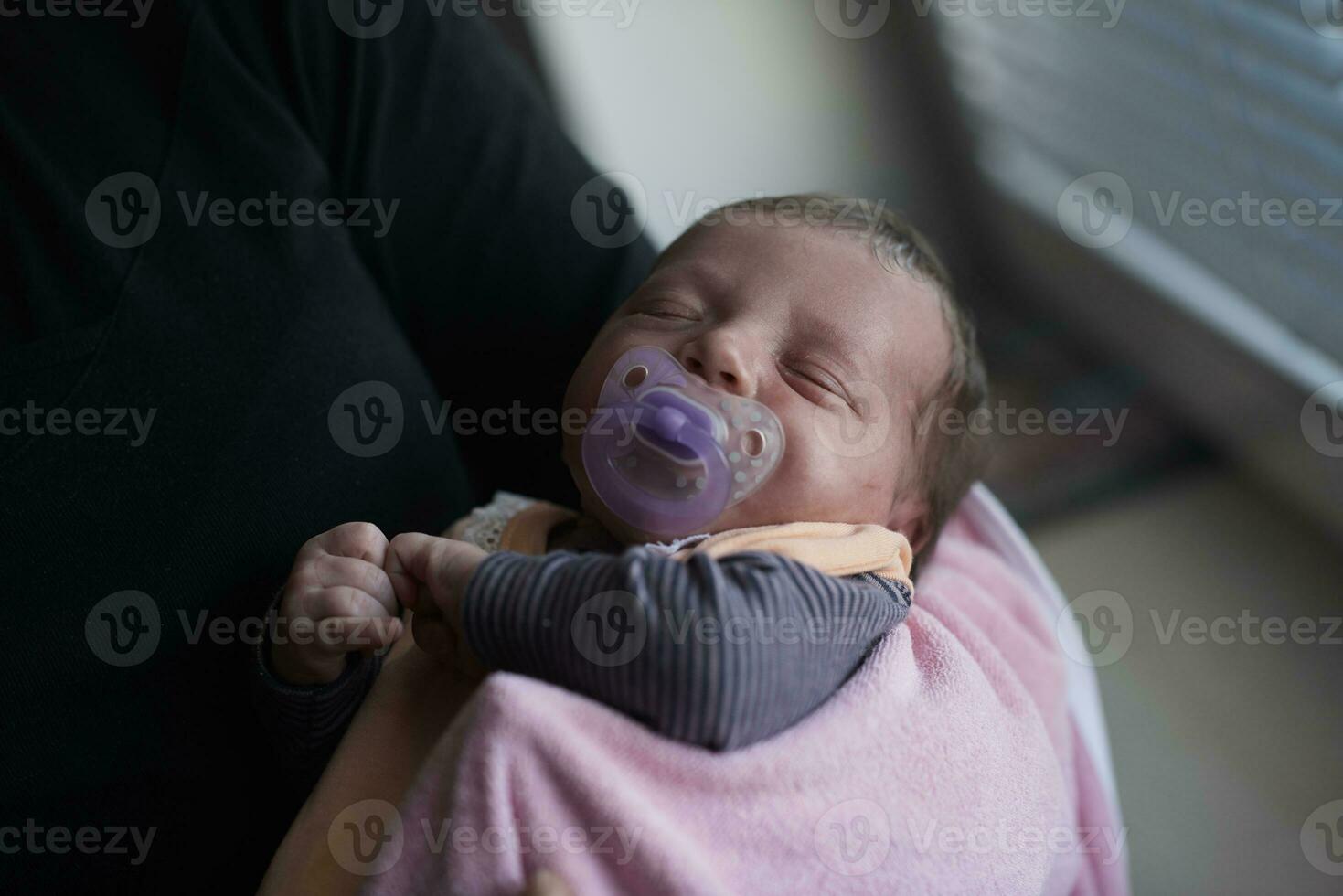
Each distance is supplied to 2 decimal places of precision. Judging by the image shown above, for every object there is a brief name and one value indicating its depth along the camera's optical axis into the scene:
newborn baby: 0.38
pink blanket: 0.37
